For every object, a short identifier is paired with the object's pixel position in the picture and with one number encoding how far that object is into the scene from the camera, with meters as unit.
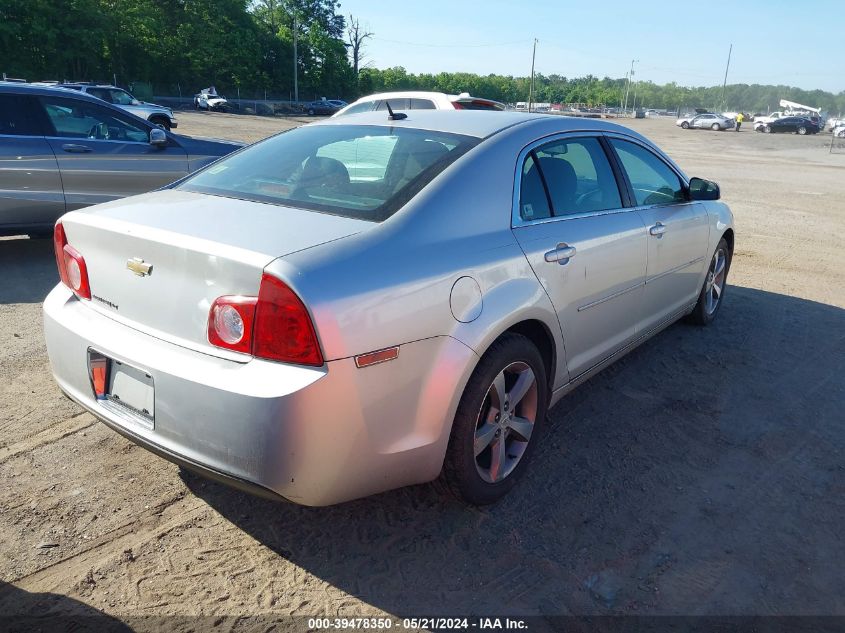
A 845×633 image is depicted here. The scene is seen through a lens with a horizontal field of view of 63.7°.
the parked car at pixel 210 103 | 50.44
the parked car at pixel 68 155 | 6.38
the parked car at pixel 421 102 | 9.88
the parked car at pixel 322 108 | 56.75
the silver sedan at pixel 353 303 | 2.19
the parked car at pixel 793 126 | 55.34
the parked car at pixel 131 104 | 24.17
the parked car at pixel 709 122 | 56.25
